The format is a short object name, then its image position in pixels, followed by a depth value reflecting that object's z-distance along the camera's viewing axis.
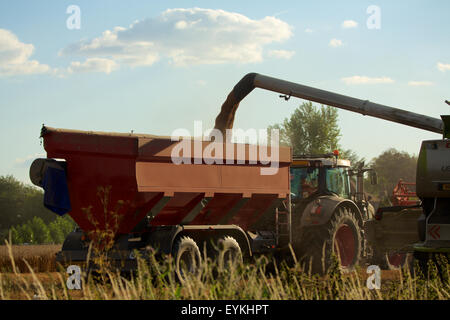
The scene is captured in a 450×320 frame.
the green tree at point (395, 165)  74.62
